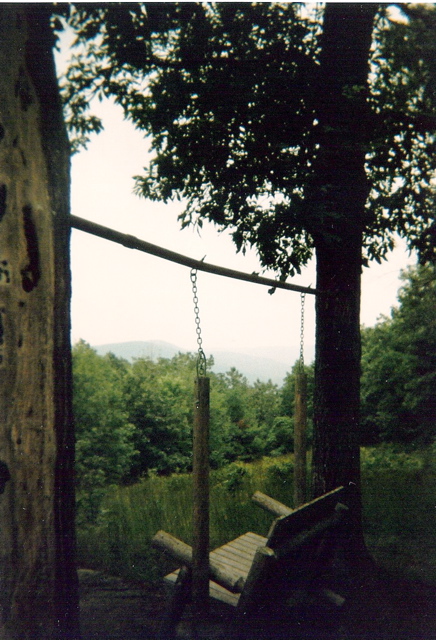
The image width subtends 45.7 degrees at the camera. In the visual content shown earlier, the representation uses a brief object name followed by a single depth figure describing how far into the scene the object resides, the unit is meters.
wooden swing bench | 2.65
